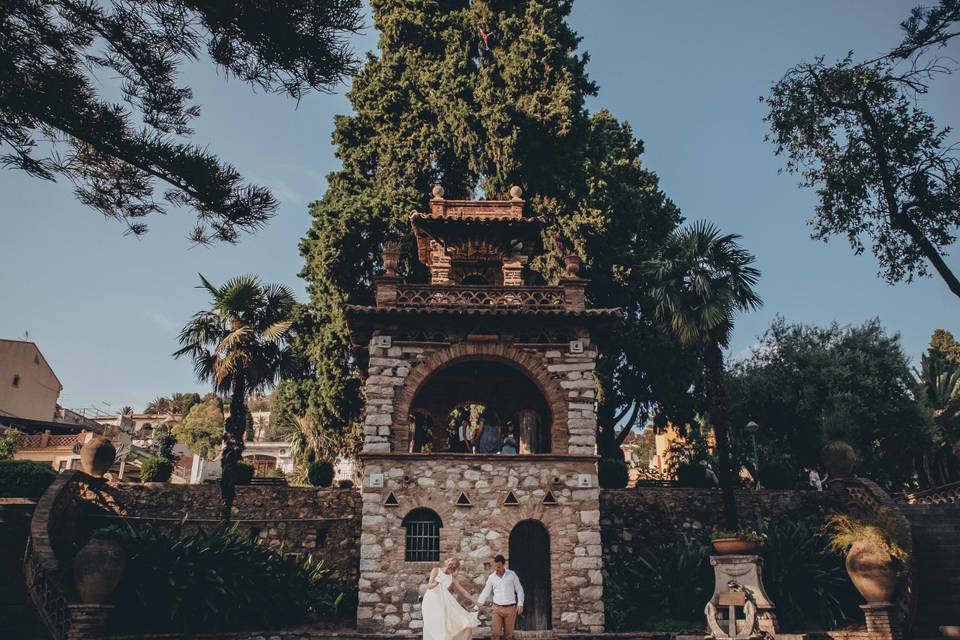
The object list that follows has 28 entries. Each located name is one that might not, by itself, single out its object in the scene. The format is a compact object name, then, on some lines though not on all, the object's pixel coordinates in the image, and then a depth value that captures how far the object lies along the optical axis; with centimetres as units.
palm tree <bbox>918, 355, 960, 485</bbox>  3068
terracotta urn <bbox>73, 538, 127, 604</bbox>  1291
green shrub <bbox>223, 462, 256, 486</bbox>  1866
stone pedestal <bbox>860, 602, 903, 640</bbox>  1367
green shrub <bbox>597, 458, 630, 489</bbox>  2164
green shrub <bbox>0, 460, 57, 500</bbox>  1625
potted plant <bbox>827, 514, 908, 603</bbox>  1378
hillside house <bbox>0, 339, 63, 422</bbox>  3716
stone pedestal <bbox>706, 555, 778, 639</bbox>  1147
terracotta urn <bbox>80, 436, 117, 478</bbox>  1639
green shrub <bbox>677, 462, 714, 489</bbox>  2177
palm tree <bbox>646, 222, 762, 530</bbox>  1731
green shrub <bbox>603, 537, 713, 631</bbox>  1597
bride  1005
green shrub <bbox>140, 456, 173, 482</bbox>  2064
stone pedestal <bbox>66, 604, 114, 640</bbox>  1259
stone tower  1491
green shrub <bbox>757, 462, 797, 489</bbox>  2173
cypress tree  2355
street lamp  2239
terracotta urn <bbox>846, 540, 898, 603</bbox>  1377
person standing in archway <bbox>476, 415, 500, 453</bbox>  1859
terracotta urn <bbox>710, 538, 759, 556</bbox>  1323
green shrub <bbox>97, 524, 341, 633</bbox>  1393
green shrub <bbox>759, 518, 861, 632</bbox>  1527
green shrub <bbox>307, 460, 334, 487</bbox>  2209
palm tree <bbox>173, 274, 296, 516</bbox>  1961
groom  1156
